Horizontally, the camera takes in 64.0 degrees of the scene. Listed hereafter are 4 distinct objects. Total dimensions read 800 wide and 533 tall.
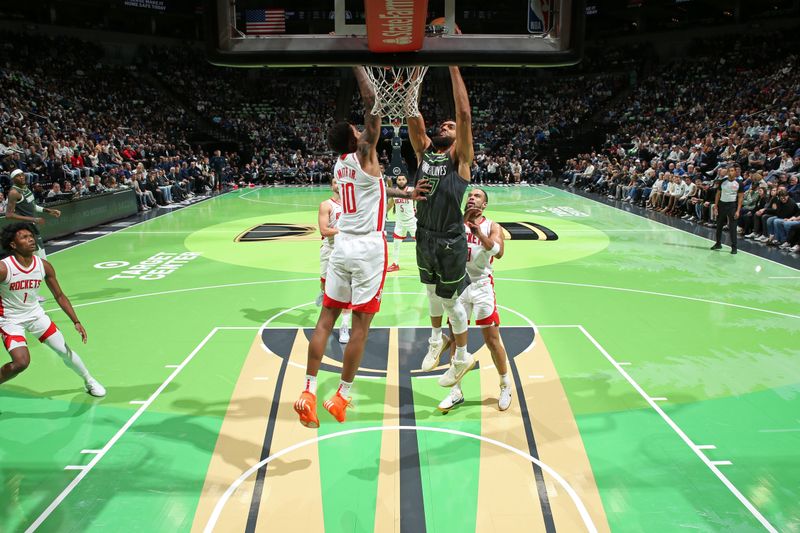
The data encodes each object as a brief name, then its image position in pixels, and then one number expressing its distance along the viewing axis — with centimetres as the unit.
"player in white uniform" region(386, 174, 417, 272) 1169
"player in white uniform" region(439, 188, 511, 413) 564
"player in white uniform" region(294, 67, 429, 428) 475
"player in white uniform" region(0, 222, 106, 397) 547
